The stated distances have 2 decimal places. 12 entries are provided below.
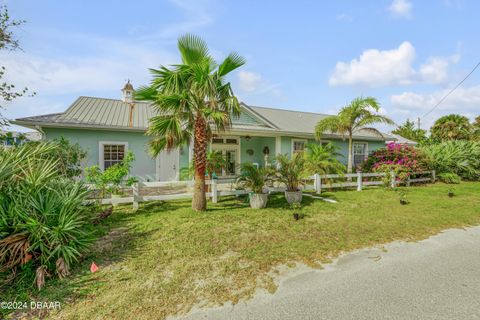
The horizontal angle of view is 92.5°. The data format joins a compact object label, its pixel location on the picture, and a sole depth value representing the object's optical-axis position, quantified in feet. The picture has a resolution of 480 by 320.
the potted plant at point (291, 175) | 26.71
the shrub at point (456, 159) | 49.29
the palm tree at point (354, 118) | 39.10
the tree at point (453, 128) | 73.05
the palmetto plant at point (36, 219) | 11.30
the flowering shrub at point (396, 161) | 41.42
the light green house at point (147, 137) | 33.55
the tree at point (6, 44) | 25.22
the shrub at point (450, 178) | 46.75
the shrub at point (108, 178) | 23.13
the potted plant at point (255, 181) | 24.68
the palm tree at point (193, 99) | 20.27
